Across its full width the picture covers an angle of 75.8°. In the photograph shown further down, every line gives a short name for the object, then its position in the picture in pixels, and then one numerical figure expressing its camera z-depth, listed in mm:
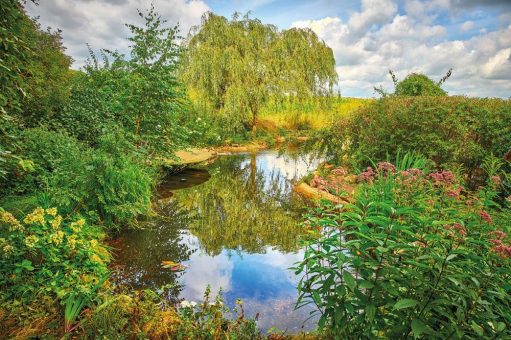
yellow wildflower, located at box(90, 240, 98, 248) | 3400
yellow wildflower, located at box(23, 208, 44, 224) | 2943
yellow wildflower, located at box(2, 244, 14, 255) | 2795
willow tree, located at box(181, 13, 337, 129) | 16062
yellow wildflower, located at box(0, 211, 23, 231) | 2883
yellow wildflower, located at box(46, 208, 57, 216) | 3050
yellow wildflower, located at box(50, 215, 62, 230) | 3013
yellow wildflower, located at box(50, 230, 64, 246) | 3007
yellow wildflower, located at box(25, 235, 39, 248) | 2833
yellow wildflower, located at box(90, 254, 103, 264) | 3438
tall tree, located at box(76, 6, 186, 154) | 7797
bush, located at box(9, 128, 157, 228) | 4734
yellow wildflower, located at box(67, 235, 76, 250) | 3100
